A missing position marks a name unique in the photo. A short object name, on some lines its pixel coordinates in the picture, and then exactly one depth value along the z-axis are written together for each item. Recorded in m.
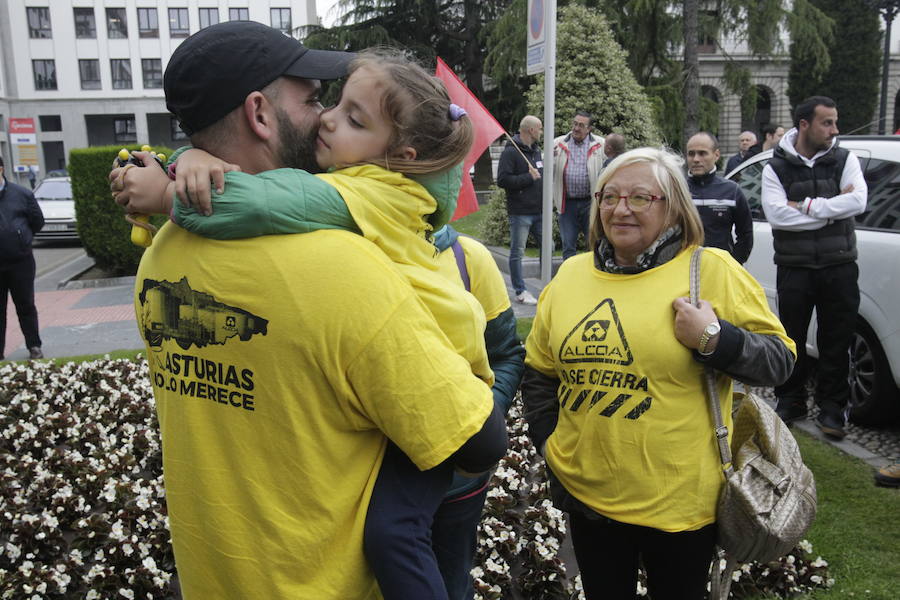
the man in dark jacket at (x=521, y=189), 9.60
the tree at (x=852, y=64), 38.66
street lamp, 16.91
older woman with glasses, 2.24
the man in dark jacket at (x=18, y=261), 7.57
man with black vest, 4.91
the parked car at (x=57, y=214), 18.94
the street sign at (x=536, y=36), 5.85
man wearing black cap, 1.21
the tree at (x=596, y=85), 13.34
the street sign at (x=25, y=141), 31.62
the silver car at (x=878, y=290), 4.91
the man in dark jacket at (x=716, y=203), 5.83
